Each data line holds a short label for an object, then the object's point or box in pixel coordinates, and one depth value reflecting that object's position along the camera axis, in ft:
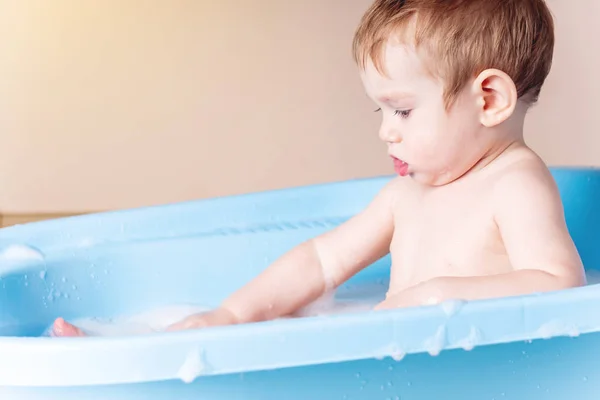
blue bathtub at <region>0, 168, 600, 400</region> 3.22
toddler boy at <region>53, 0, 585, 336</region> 3.92
